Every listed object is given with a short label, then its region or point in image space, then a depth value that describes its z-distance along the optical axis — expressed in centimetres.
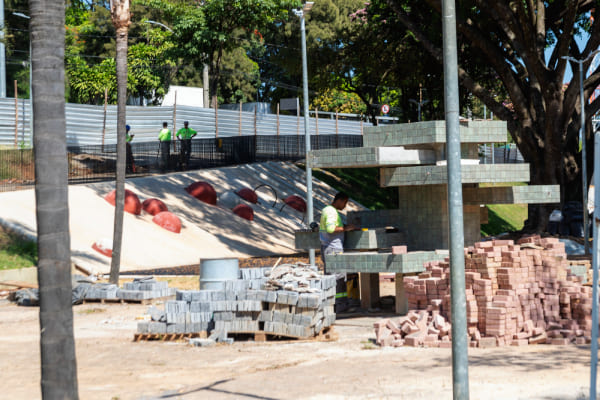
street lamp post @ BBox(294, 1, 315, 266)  2467
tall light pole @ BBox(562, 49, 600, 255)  2641
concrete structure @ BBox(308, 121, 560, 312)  1505
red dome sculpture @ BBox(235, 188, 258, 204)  3609
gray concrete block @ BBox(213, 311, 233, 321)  1399
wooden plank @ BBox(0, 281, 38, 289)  2191
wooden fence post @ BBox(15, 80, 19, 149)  3319
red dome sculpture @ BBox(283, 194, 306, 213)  3734
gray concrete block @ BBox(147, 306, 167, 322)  1455
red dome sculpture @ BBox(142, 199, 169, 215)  3083
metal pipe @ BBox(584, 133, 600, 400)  693
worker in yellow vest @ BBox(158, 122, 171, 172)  3584
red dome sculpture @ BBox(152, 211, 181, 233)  2989
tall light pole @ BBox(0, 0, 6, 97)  4136
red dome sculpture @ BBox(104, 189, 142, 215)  3000
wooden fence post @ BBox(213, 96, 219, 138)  4306
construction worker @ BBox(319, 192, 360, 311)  1545
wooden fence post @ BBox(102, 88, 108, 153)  3667
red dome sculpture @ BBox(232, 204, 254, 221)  3406
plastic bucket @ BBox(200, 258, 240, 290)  1526
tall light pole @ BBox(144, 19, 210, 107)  4985
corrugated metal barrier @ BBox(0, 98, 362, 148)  3531
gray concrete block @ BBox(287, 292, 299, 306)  1363
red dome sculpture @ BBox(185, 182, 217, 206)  3403
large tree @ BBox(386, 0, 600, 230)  2597
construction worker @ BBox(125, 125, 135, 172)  3472
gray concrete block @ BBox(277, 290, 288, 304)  1369
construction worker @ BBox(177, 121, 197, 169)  3650
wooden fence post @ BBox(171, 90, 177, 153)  3632
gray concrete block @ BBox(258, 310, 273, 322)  1387
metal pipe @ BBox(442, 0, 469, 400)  793
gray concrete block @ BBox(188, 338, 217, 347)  1356
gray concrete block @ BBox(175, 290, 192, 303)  1442
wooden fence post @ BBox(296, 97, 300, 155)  4459
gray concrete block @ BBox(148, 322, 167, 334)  1433
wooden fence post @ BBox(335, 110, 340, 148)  4684
